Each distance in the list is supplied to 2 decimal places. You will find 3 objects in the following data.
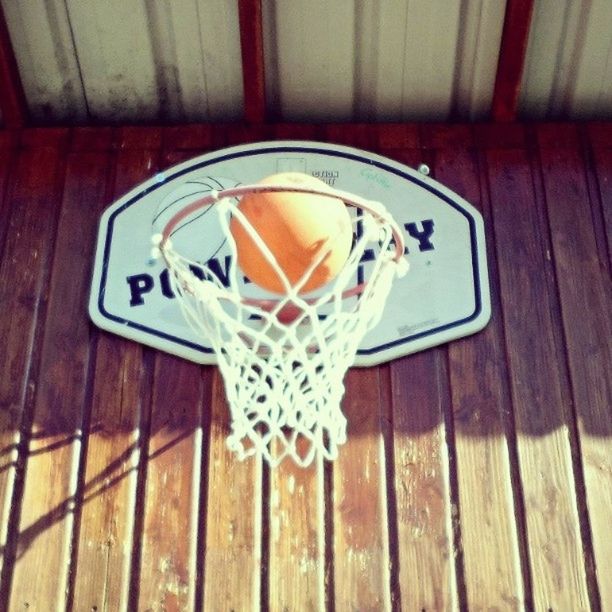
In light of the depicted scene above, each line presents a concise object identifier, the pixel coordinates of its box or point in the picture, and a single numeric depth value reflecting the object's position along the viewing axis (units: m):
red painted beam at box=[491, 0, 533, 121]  3.60
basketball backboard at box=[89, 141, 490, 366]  3.39
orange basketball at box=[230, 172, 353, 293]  2.76
